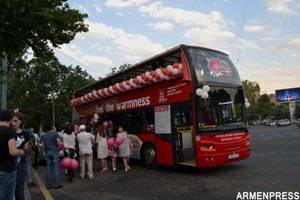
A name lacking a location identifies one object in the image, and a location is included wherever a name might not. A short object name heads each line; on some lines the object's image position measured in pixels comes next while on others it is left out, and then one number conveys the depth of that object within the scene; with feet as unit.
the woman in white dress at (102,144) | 35.09
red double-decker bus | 28.53
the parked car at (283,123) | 198.95
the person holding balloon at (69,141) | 31.76
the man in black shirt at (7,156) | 14.66
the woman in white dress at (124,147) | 35.42
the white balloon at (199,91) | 28.09
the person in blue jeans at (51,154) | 27.81
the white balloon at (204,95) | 27.61
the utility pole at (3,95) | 41.19
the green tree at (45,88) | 123.25
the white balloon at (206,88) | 27.84
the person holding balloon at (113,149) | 35.86
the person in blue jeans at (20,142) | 18.79
